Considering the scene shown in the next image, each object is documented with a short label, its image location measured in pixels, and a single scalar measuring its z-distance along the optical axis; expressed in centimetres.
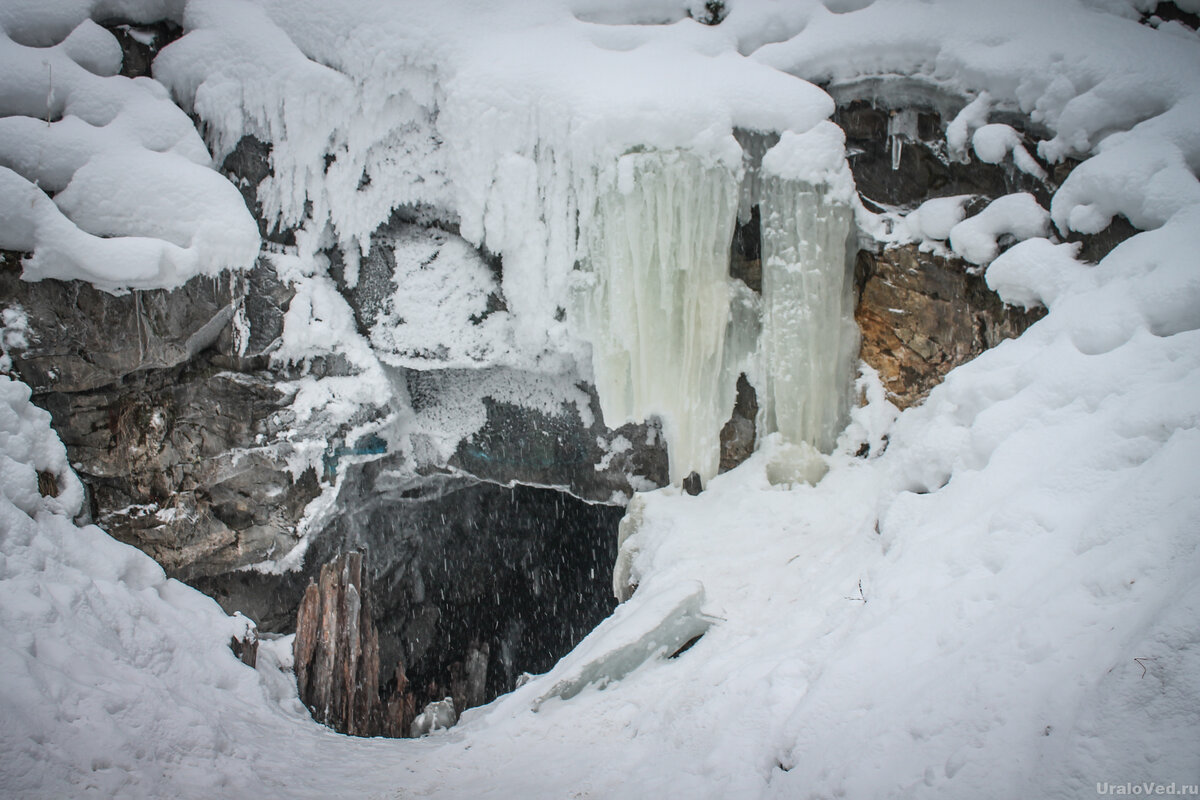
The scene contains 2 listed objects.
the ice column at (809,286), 581
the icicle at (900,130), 601
